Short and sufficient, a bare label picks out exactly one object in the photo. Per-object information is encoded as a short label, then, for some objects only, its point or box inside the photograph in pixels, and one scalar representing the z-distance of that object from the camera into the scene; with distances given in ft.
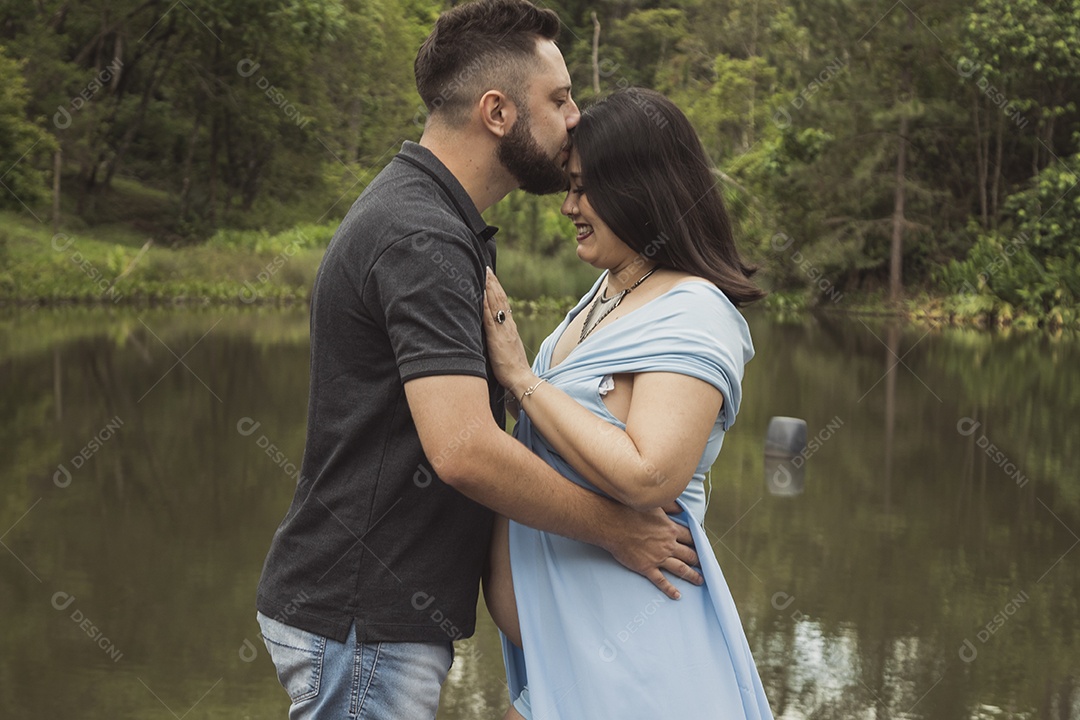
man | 5.65
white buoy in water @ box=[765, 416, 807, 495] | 24.76
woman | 6.14
